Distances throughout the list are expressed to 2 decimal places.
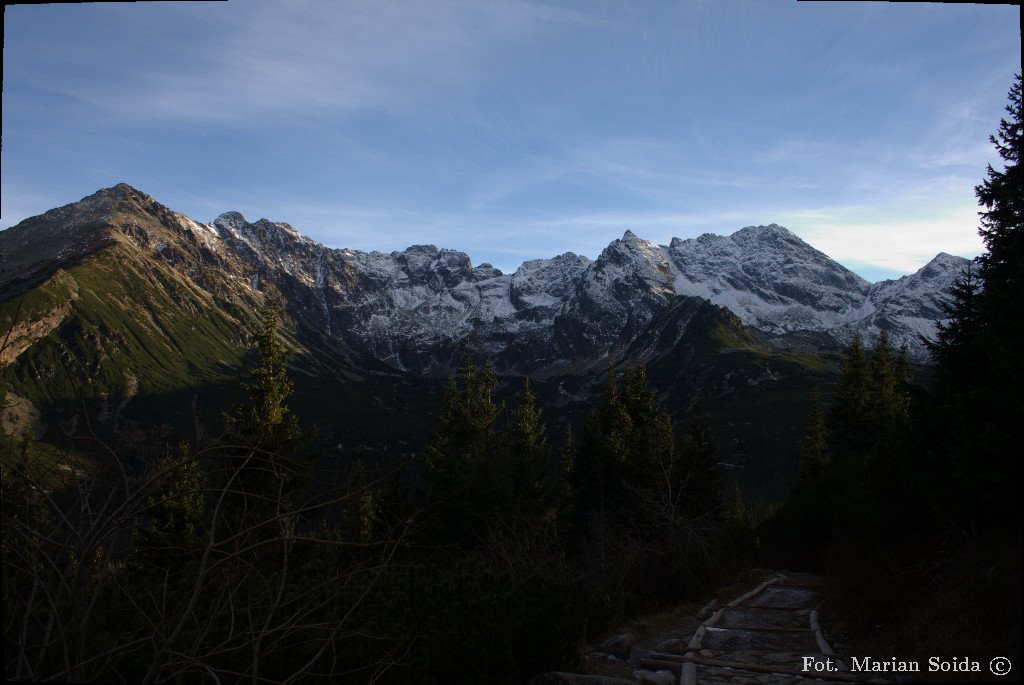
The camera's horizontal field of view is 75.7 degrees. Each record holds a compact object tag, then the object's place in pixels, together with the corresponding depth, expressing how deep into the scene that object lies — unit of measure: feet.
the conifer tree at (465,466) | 74.95
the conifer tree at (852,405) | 134.72
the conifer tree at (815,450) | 161.48
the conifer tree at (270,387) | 70.54
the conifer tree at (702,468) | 100.12
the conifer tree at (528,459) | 87.40
